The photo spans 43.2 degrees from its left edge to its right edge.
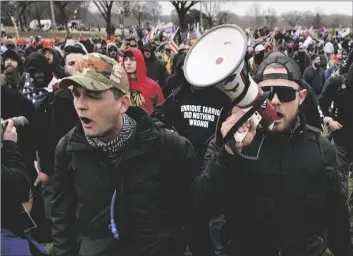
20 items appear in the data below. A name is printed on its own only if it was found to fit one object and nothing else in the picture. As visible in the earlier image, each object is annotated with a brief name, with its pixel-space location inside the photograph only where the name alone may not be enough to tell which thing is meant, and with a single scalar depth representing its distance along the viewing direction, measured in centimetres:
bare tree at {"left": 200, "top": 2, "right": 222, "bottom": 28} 5930
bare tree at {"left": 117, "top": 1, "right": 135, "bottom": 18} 6261
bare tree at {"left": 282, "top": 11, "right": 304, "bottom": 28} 7636
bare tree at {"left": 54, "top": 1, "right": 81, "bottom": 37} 5643
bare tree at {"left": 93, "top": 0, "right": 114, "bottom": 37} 5412
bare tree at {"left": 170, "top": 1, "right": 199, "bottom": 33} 5409
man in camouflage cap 219
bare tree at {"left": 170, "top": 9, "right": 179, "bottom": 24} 7903
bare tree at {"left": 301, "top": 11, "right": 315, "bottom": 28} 7719
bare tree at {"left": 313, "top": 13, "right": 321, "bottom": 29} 5998
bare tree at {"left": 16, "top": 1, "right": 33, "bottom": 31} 5541
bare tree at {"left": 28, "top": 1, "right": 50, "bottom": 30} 6556
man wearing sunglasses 222
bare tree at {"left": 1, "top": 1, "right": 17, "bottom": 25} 5366
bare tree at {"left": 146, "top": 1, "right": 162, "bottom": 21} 7994
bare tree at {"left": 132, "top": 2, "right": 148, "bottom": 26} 7044
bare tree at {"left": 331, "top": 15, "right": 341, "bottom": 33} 7278
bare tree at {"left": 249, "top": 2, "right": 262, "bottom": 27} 8788
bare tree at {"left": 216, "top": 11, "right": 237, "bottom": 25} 6490
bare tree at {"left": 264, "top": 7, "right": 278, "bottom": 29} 8451
